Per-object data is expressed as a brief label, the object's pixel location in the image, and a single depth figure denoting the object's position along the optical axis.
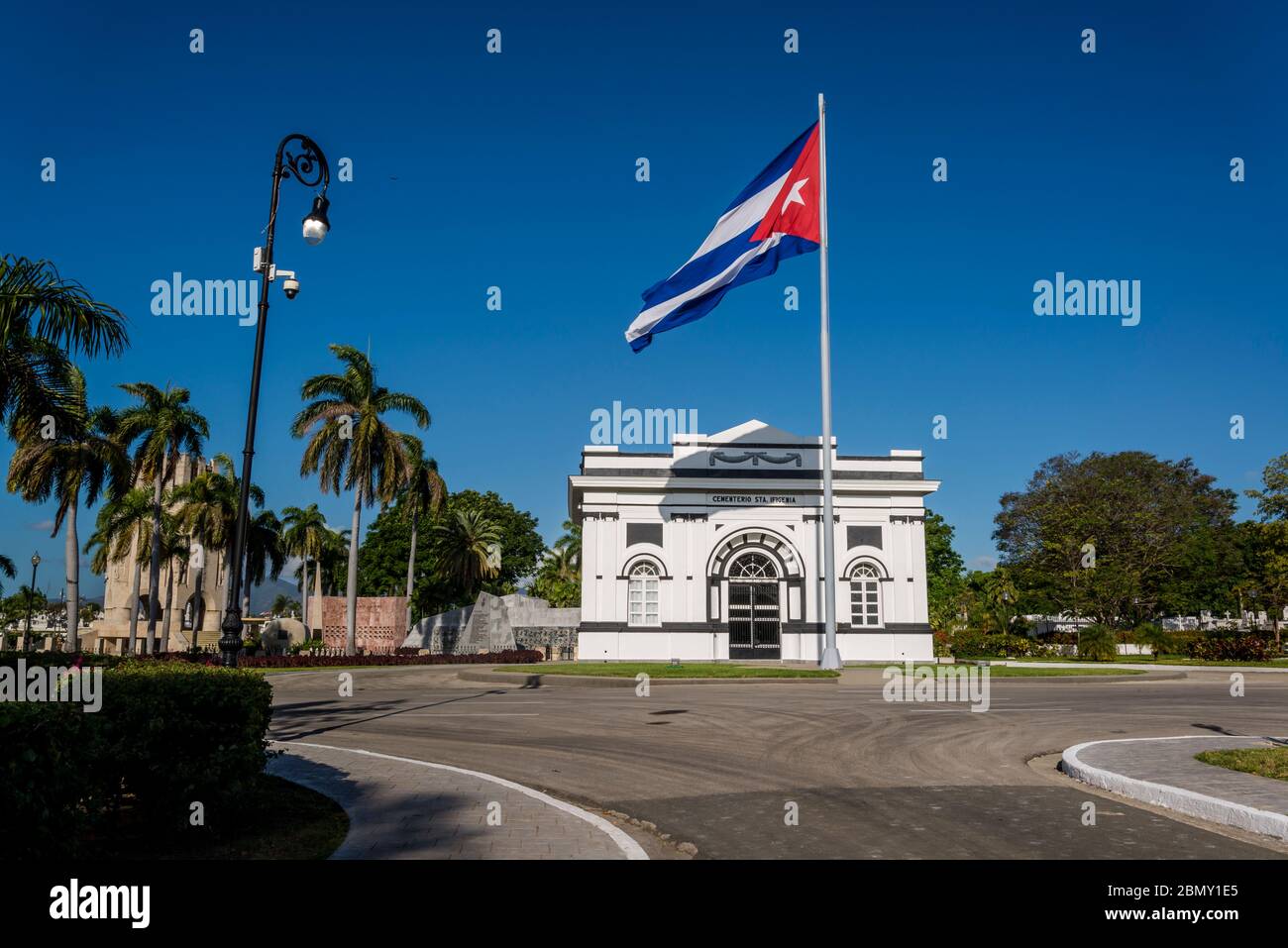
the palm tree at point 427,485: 45.33
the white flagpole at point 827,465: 22.03
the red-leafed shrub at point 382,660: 34.00
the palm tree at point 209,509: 46.12
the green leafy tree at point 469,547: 58.41
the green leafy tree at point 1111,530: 52.94
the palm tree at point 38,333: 12.46
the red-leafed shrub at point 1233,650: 36.47
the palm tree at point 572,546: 80.74
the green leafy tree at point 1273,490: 46.25
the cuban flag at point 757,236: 21.16
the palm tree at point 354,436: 37.97
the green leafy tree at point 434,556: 70.50
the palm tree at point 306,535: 74.62
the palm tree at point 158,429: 37.84
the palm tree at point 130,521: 44.94
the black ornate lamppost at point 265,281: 10.53
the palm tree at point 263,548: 58.03
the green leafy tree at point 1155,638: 40.50
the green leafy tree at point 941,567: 71.38
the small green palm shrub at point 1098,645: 37.03
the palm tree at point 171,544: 47.70
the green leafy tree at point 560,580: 69.12
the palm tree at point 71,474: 25.41
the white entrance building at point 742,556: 37.06
